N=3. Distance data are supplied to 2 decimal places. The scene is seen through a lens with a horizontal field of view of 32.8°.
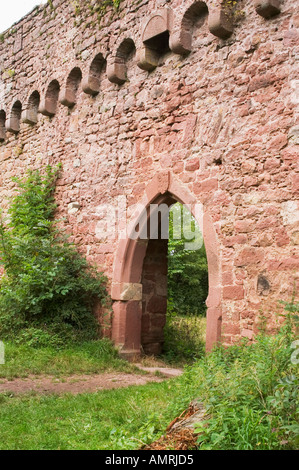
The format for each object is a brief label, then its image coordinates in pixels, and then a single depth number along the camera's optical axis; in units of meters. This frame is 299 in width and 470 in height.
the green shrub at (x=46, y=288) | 6.95
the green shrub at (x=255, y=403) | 2.61
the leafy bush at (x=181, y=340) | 7.55
